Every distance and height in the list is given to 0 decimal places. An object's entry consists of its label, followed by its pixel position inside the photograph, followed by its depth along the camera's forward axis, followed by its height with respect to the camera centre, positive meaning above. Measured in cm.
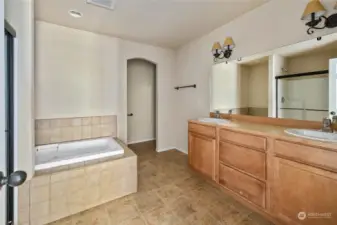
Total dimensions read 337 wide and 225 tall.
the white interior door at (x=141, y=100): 443 +28
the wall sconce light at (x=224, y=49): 253 +97
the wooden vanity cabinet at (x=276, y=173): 126 -59
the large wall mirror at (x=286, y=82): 169 +35
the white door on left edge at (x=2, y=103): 63 +3
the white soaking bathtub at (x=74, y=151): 191 -58
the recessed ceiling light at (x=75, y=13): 228 +135
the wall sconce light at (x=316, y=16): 160 +93
